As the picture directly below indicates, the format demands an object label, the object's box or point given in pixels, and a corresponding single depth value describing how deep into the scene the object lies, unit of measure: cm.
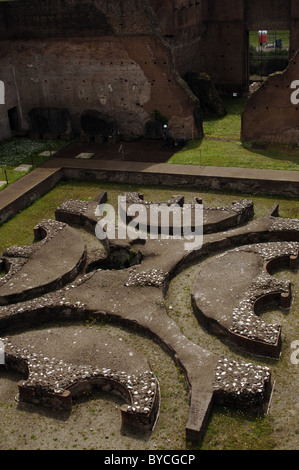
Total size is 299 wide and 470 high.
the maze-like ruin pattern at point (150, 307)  841
